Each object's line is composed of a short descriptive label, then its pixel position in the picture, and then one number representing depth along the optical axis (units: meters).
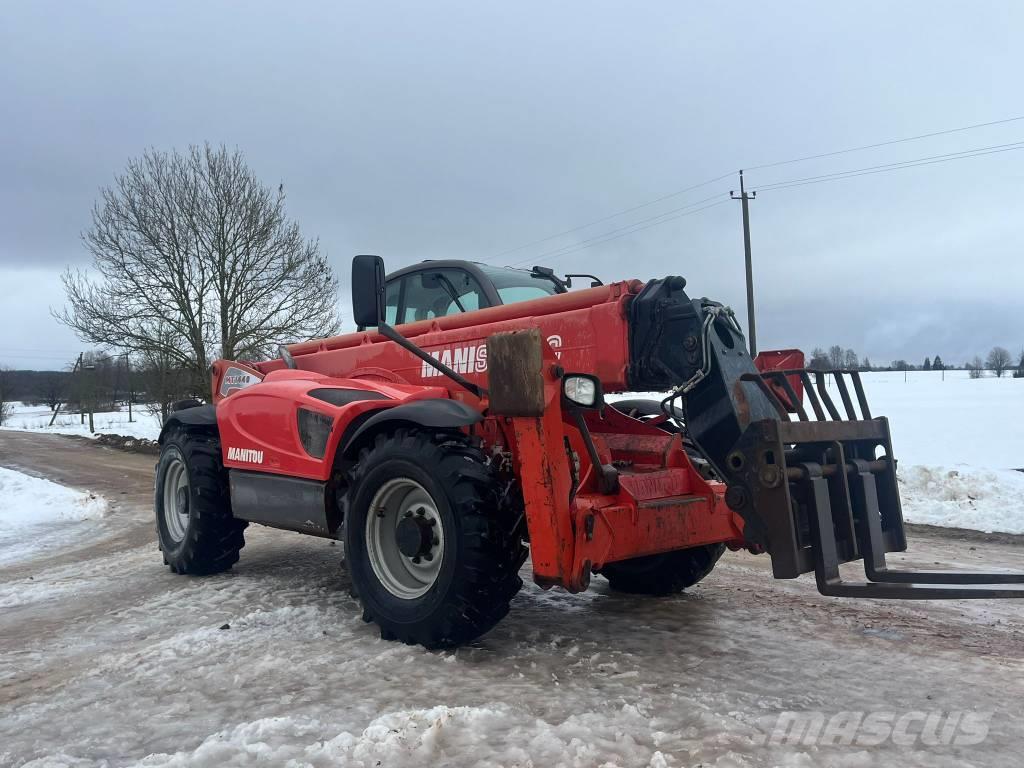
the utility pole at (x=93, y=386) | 45.08
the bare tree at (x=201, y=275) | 23.00
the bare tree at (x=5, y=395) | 59.75
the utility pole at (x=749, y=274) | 27.59
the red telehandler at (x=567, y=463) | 3.61
